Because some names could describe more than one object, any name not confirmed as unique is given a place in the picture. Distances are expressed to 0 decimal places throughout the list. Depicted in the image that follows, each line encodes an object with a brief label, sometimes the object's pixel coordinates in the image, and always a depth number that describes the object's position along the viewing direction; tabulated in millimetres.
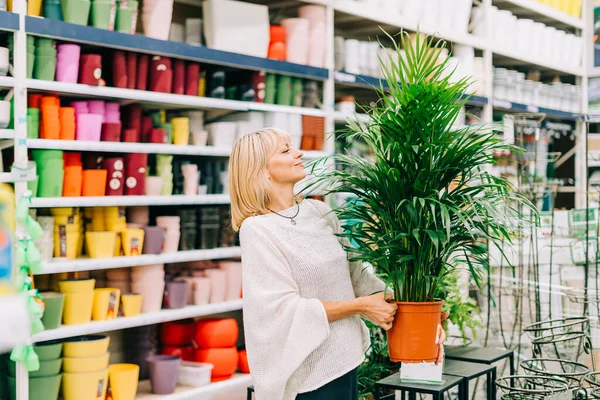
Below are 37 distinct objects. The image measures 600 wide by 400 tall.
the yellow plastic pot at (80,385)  3238
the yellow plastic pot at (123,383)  3373
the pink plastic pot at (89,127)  3311
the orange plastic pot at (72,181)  3275
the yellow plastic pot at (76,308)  3238
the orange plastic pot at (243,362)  4000
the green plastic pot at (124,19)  3410
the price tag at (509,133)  4227
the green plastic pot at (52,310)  3111
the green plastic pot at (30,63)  3088
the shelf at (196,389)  3551
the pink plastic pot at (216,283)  3867
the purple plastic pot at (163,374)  3564
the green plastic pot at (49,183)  3172
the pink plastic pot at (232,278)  3957
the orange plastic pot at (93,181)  3344
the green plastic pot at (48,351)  3152
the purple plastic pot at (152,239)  3574
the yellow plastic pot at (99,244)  3355
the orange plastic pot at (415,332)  2078
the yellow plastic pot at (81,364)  3252
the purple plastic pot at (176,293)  3674
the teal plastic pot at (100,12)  3295
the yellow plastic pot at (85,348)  3268
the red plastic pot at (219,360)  3818
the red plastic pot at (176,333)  3908
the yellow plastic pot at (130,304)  3471
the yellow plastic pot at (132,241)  3482
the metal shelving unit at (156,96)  3020
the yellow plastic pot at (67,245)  3252
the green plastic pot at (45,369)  3119
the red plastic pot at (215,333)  3840
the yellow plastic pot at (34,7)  3148
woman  1970
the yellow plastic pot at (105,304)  3355
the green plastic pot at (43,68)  3148
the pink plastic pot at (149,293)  3584
